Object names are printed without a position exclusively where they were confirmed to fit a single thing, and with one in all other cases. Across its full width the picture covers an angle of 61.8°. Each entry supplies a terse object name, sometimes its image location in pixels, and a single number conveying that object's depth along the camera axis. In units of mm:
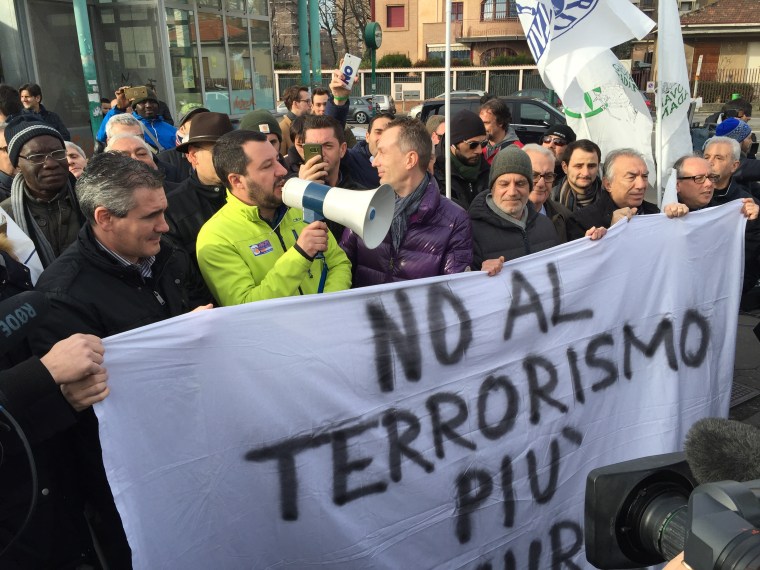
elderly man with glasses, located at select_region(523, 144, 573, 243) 3471
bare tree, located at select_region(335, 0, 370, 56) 42906
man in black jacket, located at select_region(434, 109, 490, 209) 3973
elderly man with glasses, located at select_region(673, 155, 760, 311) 3441
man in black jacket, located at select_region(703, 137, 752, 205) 4109
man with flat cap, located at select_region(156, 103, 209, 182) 4363
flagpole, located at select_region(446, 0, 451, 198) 3646
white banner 1881
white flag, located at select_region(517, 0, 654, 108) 4121
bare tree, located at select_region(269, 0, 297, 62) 49672
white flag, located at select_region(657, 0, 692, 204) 4238
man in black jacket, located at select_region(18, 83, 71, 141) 7286
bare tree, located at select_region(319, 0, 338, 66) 42969
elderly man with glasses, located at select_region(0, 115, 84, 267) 2768
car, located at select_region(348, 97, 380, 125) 23672
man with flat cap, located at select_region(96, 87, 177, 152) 5863
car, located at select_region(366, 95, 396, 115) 25838
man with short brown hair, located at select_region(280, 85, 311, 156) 6717
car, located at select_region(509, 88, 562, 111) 19203
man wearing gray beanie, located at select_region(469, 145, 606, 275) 2867
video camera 846
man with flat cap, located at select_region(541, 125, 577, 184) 5211
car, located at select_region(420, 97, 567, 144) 12844
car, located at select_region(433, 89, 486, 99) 23781
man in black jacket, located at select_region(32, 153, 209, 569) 1896
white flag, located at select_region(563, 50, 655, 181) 4273
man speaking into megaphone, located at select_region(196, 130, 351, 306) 2359
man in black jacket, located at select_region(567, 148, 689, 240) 3346
